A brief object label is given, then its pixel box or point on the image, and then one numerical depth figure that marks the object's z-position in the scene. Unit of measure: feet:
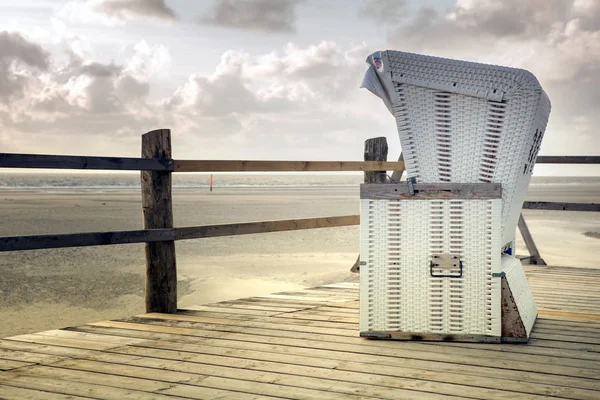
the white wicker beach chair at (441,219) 9.47
